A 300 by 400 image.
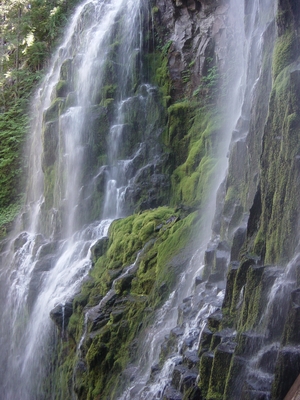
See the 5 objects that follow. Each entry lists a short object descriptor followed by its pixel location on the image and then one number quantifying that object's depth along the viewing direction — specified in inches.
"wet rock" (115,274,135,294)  427.5
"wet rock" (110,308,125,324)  402.7
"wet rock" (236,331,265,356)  229.3
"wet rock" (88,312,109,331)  411.2
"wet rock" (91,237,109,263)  520.7
